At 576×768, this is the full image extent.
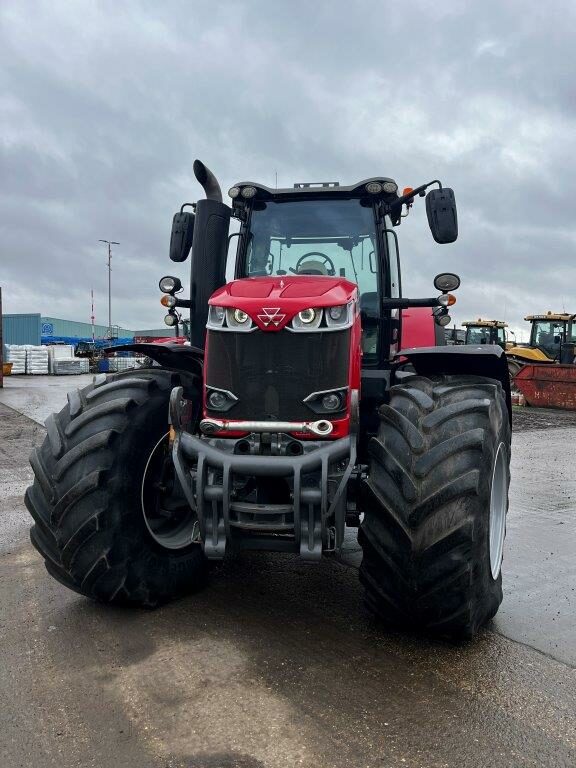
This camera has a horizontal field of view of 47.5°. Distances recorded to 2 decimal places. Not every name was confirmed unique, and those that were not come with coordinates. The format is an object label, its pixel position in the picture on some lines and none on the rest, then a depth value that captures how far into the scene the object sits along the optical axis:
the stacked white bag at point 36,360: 29.38
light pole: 37.59
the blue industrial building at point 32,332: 44.16
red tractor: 2.94
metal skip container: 16.23
